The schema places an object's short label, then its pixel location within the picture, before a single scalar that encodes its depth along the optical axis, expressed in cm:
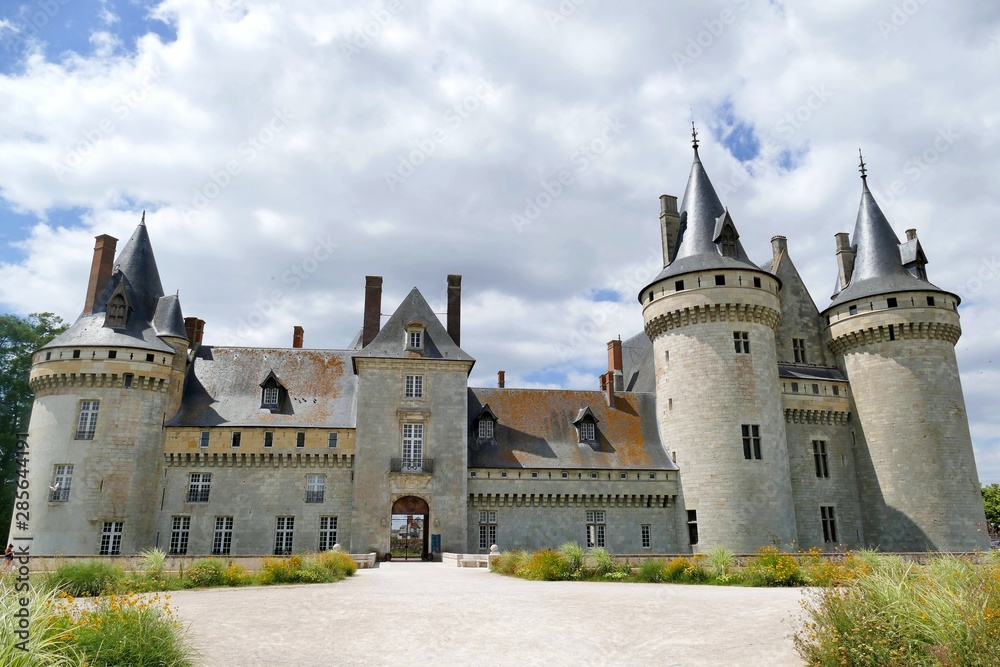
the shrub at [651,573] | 1806
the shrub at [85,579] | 1312
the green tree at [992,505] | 4987
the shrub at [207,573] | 1603
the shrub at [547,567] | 1816
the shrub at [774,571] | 1714
